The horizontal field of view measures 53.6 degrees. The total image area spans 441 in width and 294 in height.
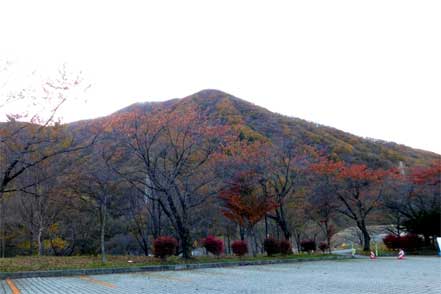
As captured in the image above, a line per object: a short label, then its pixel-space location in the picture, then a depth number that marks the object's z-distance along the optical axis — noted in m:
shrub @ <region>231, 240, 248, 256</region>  22.25
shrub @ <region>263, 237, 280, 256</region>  22.80
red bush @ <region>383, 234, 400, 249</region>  28.66
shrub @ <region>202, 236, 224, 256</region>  23.44
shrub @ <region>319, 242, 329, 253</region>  28.53
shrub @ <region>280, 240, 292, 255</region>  23.38
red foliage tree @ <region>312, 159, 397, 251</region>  27.62
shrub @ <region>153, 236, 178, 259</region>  19.22
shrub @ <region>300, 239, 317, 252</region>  28.06
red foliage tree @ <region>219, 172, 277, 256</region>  22.38
